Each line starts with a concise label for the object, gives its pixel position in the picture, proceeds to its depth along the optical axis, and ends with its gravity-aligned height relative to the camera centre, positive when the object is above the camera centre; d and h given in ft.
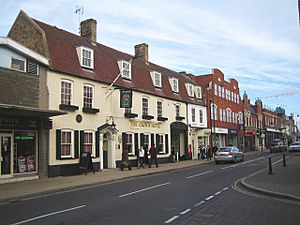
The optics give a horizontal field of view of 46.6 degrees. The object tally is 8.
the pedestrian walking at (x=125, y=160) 77.36 -4.39
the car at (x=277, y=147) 173.17 -4.24
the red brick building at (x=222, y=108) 145.18 +14.16
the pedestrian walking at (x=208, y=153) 117.25 -4.63
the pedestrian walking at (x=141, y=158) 85.09 -4.39
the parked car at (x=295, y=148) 170.30 -4.77
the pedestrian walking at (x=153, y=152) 86.12 -2.98
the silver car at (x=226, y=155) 98.27 -4.49
